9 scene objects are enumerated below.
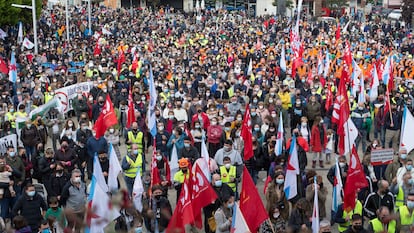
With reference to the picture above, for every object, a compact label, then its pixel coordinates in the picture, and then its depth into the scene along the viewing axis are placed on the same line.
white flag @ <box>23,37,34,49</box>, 26.03
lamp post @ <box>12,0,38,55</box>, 26.73
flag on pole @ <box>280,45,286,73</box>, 22.16
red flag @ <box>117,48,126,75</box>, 23.29
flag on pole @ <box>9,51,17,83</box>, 19.61
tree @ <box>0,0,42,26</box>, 33.38
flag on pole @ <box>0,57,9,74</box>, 21.29
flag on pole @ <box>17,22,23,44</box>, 28.72
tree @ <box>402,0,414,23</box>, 43.41
